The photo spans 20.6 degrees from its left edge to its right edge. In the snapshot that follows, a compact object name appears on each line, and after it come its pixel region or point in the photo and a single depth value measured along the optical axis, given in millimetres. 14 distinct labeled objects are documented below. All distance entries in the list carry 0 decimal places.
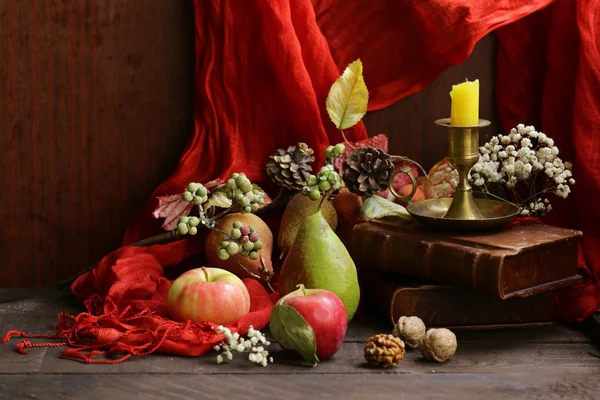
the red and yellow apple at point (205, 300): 1479
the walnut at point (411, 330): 1463
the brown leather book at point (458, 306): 1503
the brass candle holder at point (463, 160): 1512
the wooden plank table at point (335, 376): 1376
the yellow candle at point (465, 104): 1490
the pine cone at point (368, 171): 1583
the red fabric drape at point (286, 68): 1632
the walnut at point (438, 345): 1432
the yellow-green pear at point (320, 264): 1496
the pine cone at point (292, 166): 1631
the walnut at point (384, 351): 1421
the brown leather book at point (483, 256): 1458
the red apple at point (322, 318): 1425
